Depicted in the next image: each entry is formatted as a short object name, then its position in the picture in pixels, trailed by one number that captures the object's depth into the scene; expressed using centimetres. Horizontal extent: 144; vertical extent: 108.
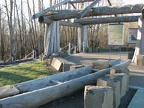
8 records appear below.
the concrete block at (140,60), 566
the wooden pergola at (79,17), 585
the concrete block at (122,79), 269
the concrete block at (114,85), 241
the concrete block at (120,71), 310
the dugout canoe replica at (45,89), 216
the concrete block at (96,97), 207
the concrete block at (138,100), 254
